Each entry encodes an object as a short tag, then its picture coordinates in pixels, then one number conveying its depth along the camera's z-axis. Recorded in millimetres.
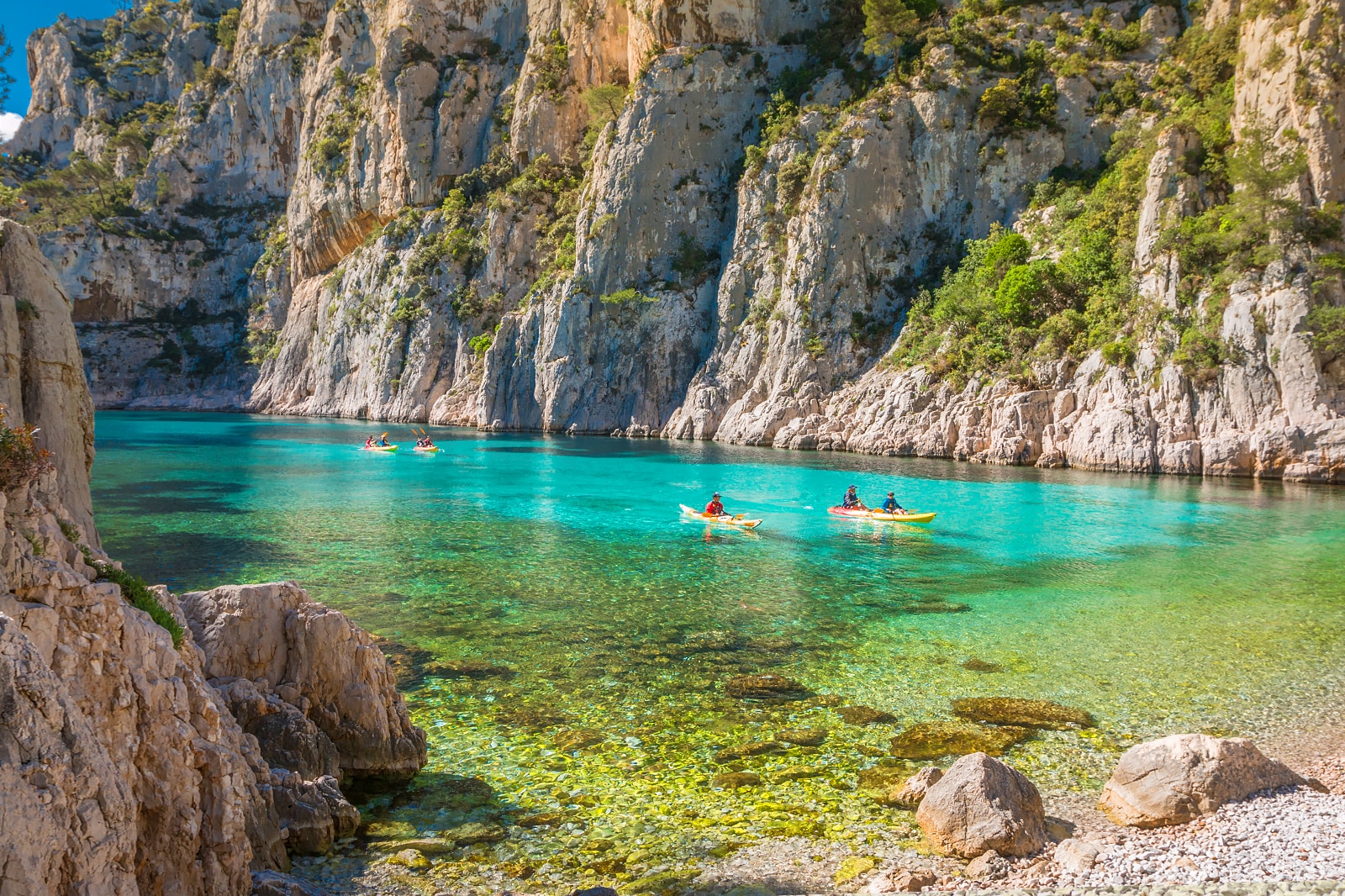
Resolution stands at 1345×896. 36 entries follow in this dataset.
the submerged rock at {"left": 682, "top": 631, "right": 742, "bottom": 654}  15305
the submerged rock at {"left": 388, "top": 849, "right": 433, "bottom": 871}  8164
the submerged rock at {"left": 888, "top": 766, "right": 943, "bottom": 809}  9305
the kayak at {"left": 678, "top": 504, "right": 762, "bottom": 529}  28562
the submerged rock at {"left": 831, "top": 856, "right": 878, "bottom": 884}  8000
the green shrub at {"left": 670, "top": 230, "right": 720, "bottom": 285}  75688
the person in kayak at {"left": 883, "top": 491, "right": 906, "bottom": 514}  29930
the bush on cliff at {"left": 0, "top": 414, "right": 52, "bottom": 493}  7160
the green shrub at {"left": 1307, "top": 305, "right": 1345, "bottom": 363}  39688
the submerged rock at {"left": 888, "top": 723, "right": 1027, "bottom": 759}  10852
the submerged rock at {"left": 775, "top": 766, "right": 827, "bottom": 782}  10086
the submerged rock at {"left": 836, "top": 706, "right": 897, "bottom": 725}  11852
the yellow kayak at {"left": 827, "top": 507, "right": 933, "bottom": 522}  29469
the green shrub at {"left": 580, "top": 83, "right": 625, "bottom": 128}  80938
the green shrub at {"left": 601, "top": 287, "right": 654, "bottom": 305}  75062
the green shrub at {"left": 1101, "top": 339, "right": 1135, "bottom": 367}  46688
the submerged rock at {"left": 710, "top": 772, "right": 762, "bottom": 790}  9898
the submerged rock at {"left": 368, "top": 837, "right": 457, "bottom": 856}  8477
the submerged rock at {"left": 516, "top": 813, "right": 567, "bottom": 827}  8992
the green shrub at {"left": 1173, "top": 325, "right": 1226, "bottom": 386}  42906
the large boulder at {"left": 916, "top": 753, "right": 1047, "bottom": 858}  8266
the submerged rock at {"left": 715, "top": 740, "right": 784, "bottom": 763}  10648
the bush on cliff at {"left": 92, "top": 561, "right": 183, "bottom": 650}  8094
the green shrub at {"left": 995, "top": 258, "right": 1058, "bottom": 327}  53625
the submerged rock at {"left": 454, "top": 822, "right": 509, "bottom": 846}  8656
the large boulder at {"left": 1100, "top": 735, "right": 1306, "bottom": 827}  8711
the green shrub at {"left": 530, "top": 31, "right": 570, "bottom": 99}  86875
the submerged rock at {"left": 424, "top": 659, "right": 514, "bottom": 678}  13789
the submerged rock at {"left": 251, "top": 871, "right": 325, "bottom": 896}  6891
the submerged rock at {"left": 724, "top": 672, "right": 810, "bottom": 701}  12883
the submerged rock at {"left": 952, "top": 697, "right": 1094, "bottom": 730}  11781
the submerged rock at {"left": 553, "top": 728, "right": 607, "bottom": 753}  10953
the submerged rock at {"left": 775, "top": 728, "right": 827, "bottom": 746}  11125
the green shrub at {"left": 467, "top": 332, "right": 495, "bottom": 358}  86438
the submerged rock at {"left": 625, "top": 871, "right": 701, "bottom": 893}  7801
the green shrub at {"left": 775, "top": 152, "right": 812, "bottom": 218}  68750
